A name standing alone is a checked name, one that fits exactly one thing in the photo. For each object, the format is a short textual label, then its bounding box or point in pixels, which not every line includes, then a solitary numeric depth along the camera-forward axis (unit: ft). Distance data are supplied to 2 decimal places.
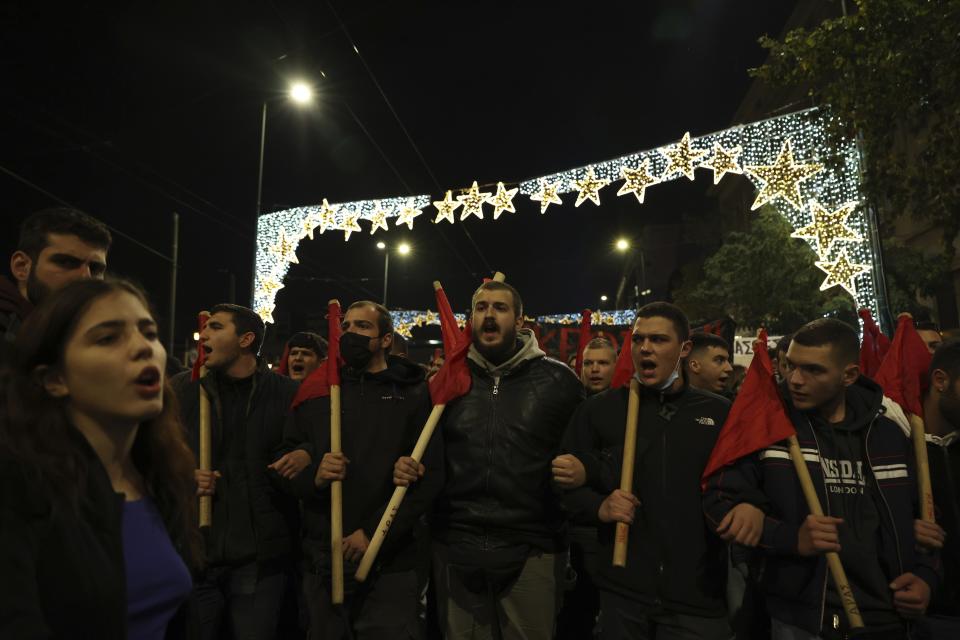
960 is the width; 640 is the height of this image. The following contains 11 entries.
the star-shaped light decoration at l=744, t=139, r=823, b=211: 30.19
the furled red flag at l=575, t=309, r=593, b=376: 20.10
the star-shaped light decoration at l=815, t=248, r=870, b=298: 29.58
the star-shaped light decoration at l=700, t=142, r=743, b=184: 31.55
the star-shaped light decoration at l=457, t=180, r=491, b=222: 38.38
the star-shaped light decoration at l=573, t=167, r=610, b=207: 35.45
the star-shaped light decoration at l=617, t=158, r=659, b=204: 33.91
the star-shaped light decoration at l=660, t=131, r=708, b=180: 32.53
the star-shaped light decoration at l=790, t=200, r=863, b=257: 29.53
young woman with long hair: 5.18
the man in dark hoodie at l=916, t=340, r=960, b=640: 10.68
